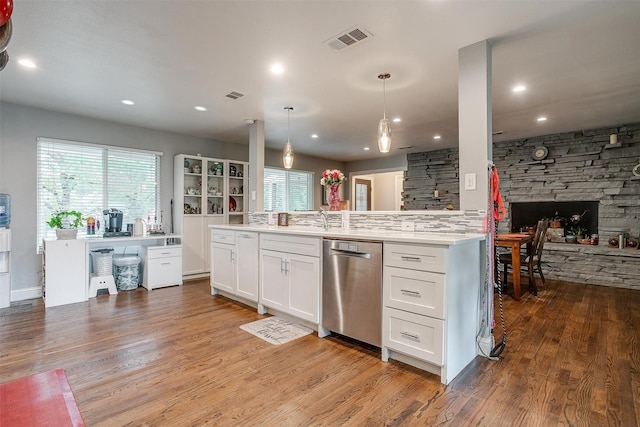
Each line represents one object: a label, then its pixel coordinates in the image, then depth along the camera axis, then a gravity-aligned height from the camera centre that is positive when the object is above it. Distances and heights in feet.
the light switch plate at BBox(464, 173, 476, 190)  8.38 +0.89
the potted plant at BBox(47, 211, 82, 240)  13.02 -0.25
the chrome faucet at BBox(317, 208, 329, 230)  11.74 -0.08
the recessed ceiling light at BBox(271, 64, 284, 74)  9.92 +4.64
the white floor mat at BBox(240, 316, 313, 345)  9.30 -3.52
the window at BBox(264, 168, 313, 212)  23.68 +2.04
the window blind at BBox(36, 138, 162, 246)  14.23 +1.80
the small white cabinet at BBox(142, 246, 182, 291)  15.21 -2.41
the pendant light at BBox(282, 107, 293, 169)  14.08 +2.70
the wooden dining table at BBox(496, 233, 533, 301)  13.47 -1.55
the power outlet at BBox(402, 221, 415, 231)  9.56 -0.30
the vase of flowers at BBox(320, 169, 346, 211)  12.32 +1.19
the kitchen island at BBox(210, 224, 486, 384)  6.96 -1.85
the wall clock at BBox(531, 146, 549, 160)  18.42 +3.53
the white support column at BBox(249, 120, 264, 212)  15.90 +2.42
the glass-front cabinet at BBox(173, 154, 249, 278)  17.61 +0.93
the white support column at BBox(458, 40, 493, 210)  8.25 +2.40
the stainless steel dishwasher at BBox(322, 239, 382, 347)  8.04 -1.95
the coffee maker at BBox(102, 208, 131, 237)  15.17 -0.27
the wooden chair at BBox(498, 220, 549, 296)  14.71 -1.93
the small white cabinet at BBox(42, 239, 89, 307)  12.42 -2.17
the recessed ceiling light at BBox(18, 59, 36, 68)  9.43 +4.64
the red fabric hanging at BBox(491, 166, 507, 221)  8.43 +0.42
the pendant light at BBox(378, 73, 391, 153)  10.18 +2.56
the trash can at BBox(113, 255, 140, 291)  15.03 -2.58
